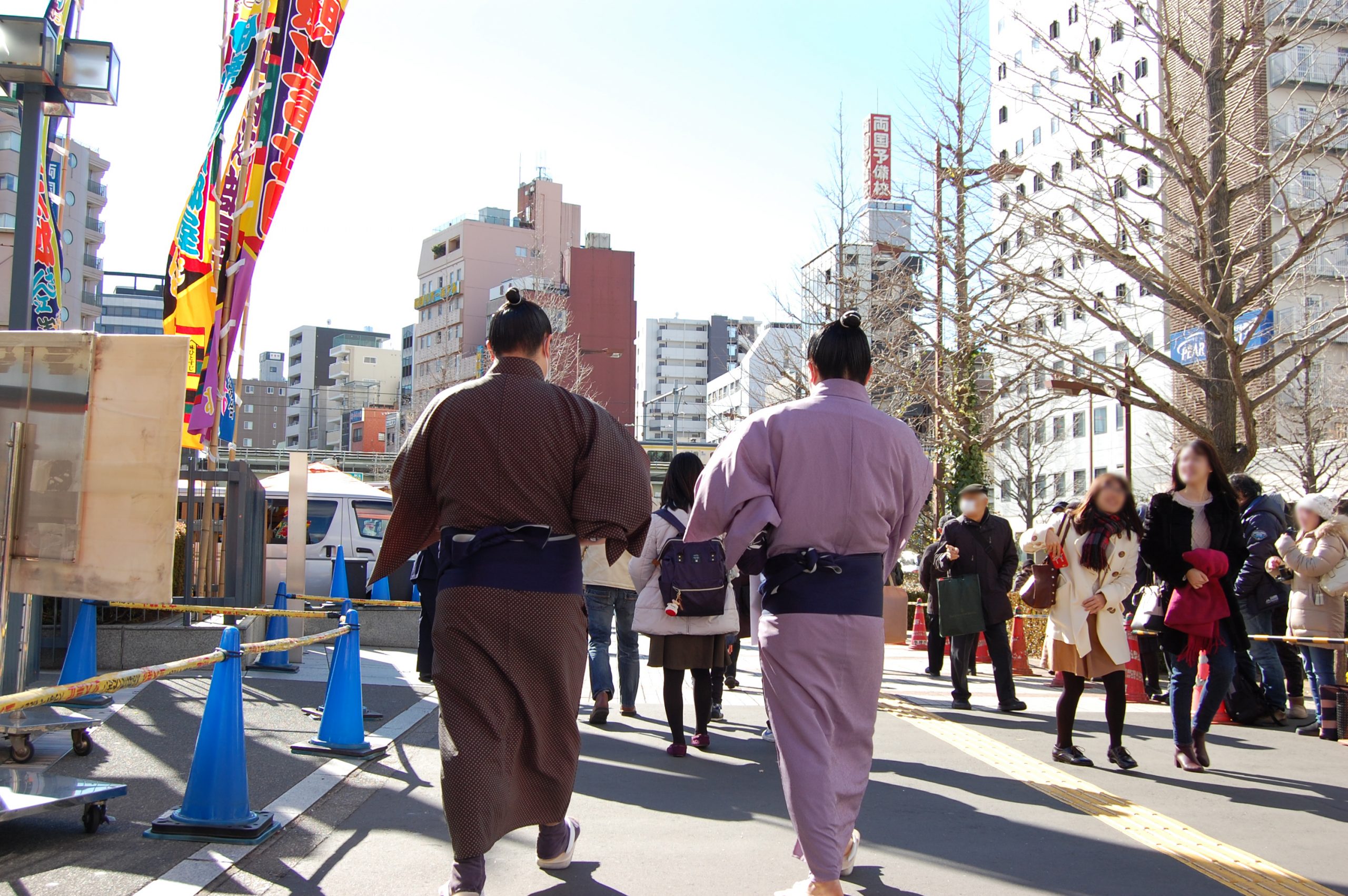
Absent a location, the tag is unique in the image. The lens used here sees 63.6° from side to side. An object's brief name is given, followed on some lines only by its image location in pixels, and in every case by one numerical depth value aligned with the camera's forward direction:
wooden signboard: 4.04
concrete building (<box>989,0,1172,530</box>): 11.16
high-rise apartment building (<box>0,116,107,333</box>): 44.88
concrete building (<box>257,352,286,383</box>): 125.94
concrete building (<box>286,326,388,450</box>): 107.19
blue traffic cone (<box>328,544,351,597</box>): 11.99
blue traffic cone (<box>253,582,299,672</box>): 8.95
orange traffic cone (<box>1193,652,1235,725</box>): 8.11
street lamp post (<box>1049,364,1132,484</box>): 10.81
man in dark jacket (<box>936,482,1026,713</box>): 8.52
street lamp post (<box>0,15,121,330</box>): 6.88
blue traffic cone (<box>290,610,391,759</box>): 5.85
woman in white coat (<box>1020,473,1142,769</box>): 5.91
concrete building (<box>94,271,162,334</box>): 103.44
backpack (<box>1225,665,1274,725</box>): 8.01
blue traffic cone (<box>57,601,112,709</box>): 6.75
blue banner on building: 9.83
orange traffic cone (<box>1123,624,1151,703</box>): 9.34
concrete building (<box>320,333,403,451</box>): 101.19
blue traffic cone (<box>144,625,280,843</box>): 4.07
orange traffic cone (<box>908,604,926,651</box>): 14.93
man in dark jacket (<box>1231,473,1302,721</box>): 8.09
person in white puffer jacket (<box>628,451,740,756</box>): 6.30
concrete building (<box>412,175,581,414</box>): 78.81
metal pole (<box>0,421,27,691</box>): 4.06
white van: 14.33
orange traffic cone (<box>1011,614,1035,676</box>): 11.88
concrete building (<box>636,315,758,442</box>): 109.19
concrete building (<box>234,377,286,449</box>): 109.81
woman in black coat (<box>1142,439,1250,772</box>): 6.07
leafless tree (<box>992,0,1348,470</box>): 9.98
